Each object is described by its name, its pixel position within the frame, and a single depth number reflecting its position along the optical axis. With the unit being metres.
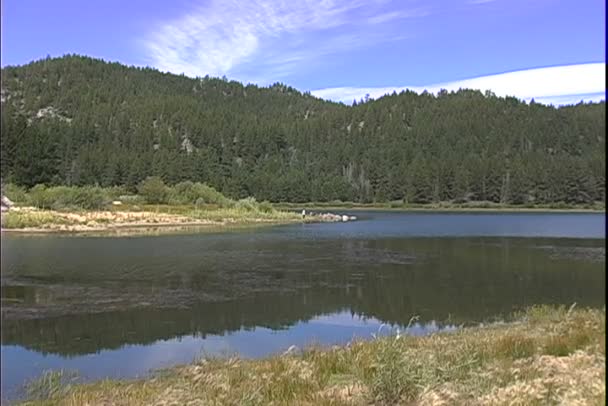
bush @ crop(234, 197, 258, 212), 84.94
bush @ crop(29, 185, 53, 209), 58.42
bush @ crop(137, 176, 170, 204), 86.31
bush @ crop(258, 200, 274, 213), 87.38
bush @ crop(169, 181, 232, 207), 86.81
